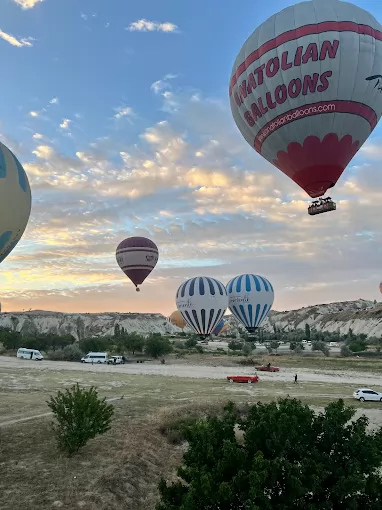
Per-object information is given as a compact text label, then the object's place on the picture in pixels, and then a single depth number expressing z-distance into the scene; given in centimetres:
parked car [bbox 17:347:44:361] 6406
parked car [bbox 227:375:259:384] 4098
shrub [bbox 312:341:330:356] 8350
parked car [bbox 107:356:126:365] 6156
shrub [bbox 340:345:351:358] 7607
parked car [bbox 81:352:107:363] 6185
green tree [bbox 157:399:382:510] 757
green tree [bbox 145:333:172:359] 7056
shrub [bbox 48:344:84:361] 6669
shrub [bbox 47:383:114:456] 1432
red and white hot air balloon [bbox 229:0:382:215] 2206
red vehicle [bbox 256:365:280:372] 5370
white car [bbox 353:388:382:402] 3089
